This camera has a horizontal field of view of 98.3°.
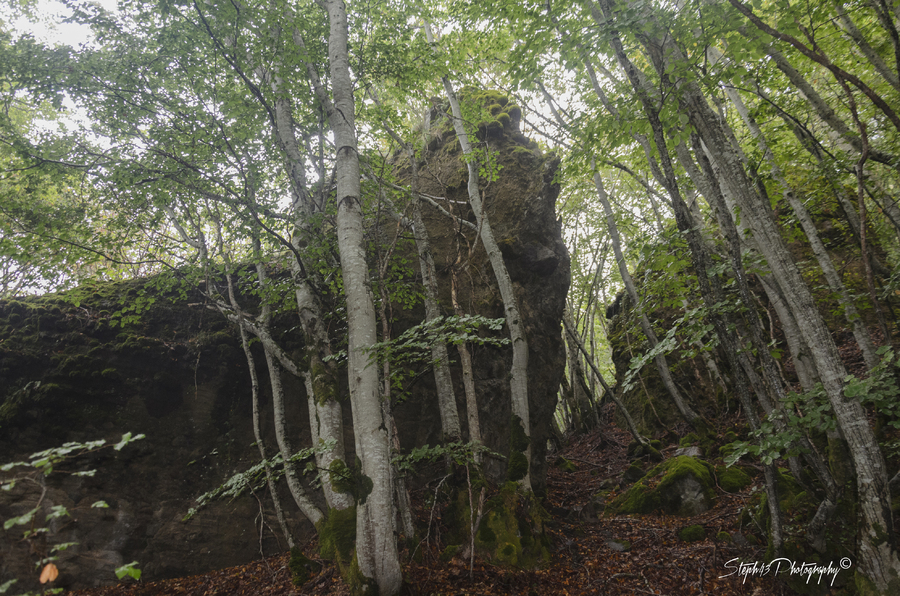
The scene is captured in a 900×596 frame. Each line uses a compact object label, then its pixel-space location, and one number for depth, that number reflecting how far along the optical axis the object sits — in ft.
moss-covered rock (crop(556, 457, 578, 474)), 38.14
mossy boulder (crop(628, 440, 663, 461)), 32.32
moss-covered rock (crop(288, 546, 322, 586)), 17.57
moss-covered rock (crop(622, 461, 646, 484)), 29.68
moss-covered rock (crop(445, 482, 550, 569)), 18.35
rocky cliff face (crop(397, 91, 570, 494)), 27.86
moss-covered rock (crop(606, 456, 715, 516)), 22.68
